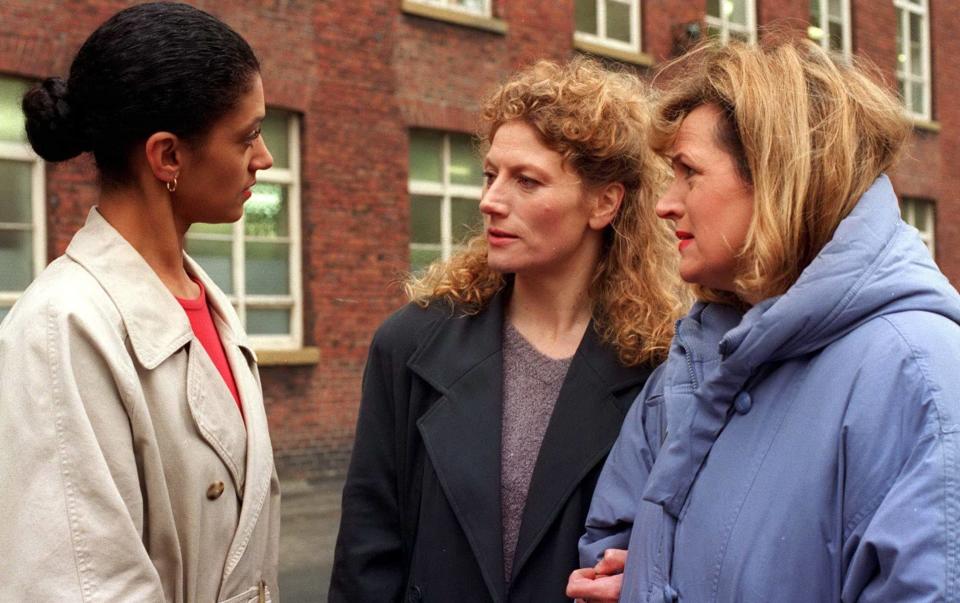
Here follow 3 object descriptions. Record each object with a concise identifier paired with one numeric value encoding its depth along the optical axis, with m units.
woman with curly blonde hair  2.62
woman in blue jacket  1.73
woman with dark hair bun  1.94
